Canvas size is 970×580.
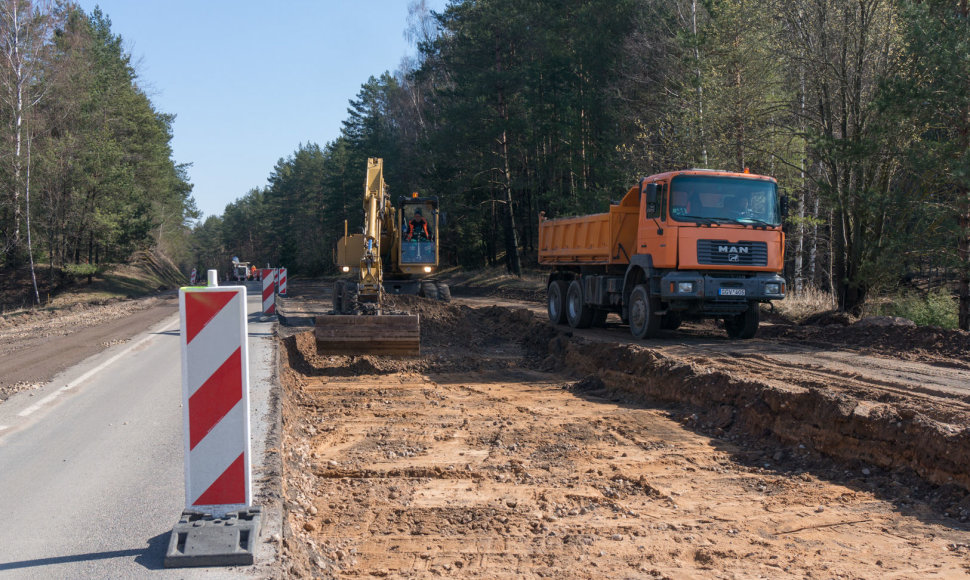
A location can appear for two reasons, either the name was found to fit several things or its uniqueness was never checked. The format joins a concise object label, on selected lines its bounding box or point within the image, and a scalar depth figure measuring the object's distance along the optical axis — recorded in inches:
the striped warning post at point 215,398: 152.5
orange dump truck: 526.6
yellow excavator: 487.8
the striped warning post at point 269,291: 761.6
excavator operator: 812.6
